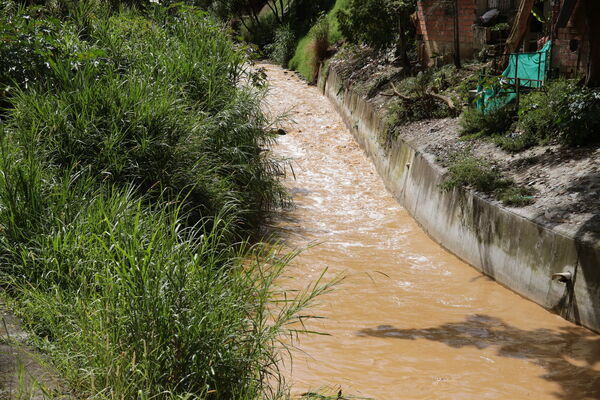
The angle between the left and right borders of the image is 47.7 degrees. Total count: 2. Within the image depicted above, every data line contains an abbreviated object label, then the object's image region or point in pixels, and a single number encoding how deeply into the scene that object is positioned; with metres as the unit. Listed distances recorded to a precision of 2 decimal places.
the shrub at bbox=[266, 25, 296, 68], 28.67
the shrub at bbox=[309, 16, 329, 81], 25.02
